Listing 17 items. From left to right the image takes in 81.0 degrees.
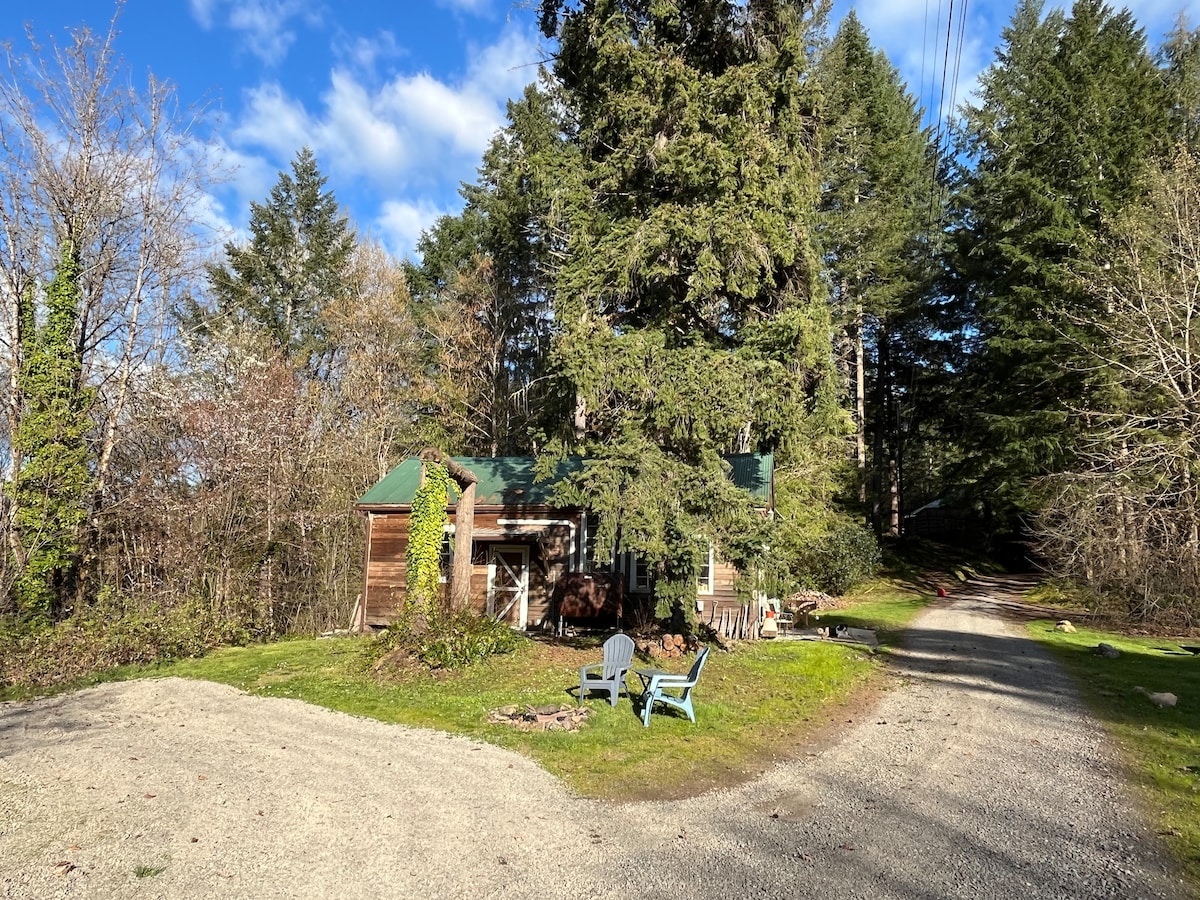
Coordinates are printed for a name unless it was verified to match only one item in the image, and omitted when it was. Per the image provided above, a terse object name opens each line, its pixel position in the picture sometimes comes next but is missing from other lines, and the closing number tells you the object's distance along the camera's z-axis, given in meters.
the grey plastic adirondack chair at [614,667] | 8.54
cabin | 14.99
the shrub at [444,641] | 10.55
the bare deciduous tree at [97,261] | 14.38
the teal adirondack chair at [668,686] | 7.96
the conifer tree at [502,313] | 25.14
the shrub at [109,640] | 11.11
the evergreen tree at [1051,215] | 21.88
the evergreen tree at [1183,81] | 22.83
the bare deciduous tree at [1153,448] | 15.41
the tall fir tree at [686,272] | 11.34
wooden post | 11.84
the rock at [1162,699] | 8.73
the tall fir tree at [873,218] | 25.38
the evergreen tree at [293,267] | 27.97
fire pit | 7.75
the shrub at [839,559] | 23.47
